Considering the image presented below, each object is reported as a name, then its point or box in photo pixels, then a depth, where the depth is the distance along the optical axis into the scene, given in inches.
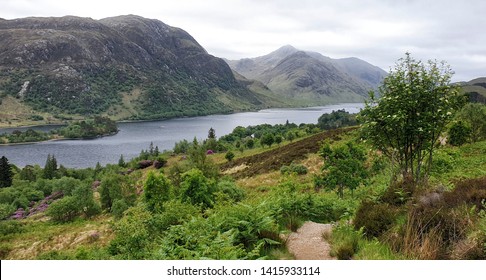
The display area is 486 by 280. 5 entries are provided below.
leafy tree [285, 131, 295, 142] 3563.0
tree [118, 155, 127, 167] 3819.6
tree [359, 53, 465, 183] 414.1
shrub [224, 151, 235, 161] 3056.1
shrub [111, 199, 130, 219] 1636.4
